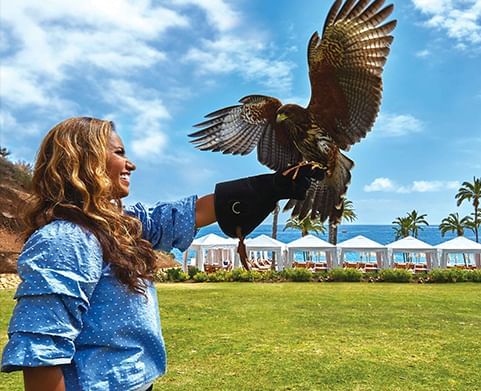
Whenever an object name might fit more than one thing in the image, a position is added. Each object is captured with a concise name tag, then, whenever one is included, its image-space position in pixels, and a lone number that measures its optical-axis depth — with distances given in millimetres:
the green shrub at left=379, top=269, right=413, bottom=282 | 20062
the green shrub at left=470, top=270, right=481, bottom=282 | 20250
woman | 1332
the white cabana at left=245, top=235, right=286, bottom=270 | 26375
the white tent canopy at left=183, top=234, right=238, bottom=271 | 26734
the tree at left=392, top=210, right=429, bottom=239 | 53969
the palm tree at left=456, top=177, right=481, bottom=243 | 47875
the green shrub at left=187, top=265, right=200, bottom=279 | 21338
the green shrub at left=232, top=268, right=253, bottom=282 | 20262
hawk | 2404
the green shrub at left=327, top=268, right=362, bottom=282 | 20266
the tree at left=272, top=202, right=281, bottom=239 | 31641
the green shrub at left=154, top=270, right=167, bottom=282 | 20772
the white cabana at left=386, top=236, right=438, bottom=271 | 26953
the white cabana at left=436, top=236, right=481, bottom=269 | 26281
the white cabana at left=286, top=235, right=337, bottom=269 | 26922
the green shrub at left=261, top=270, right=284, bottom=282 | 20547
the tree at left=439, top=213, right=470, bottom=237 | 49375
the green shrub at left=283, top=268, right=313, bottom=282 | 20344
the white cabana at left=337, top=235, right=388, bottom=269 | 27641
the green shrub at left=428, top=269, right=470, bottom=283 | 20141
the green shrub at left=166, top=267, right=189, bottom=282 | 20688
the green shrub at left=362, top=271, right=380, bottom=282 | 20719
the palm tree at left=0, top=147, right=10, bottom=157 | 25025
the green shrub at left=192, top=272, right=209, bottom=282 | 20469
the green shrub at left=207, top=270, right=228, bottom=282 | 20352
